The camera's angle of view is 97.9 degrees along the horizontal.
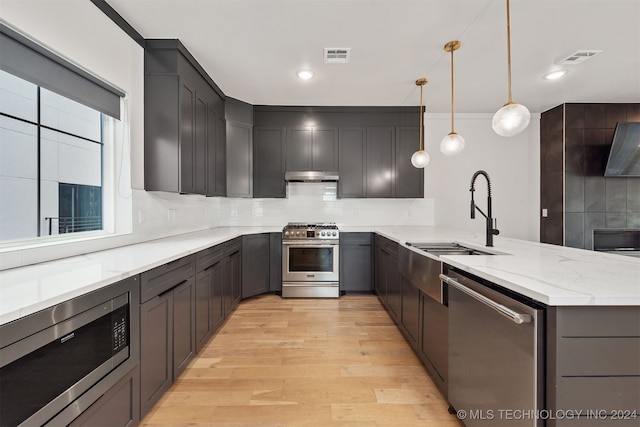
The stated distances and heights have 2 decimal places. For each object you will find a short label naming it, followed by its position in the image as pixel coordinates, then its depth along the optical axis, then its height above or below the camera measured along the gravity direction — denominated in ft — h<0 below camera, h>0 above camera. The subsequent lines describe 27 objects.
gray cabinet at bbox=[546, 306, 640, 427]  3.05 -1.67
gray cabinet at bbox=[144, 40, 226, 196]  7.81 +2.82
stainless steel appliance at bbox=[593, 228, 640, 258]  12.67 -1.26
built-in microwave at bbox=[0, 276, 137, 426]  2.89 -1.77
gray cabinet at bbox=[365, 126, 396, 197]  13.20 +2.52
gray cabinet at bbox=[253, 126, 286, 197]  13.10 +2.41
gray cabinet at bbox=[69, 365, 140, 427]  3.86 -2.97
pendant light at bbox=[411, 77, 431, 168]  9.33 +1.82
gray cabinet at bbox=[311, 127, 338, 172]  13.15 +2.98
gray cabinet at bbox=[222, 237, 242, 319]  9.51 -2.28
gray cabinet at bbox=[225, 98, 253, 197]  12.18 +2.95
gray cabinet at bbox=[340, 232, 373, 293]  12.46 -2.20
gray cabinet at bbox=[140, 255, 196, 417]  5.08 -2.34
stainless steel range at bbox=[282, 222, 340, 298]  12.10 -2.15
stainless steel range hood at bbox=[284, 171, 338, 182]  12.87 +1.71
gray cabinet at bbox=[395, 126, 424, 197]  13.23 +2.19
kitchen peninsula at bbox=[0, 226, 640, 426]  3.04 -0.95
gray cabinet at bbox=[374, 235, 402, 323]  9.11 -2.34
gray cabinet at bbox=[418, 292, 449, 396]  5.62 -2.80
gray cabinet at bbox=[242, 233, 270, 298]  11.53 -2.19
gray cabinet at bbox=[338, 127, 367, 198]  13.17 +2.52
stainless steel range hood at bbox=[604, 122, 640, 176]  11.88 +2.67
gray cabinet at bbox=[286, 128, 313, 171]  13.14 +2.98
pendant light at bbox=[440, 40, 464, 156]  7.66 +1.93
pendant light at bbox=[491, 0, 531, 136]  5.40 +1.85
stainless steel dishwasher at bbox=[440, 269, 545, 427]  3.26 -2.00
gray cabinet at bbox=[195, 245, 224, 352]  7.33 -2.31
